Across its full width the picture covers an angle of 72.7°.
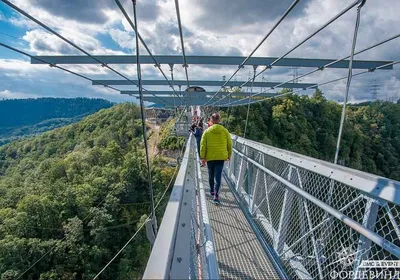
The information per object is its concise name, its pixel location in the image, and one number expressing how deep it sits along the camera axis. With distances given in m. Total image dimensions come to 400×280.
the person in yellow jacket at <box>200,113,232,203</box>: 4.27
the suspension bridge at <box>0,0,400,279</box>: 1.34
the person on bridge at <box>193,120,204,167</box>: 7.81
